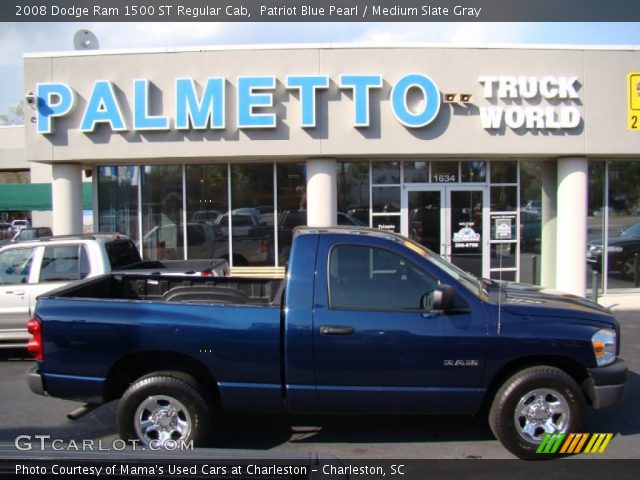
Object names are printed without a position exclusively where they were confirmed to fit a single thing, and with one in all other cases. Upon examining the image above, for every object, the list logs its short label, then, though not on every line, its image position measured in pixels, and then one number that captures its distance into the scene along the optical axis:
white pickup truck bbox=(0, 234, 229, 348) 7.49
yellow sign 11.38
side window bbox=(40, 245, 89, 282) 7.49
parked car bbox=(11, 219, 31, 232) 37.16
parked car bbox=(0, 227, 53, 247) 21.06
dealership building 11.07
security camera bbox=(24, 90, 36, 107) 11.31
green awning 29.53
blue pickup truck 4.35
